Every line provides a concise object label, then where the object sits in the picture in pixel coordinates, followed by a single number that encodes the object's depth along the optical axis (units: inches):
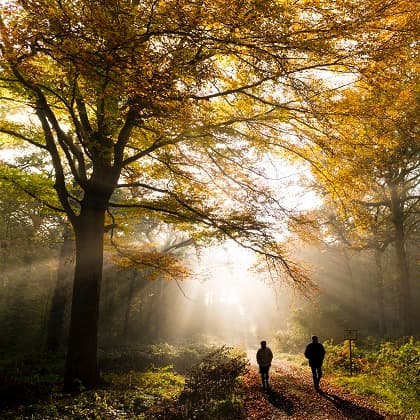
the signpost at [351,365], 463.5
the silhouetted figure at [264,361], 374.9
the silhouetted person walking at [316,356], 366.6
